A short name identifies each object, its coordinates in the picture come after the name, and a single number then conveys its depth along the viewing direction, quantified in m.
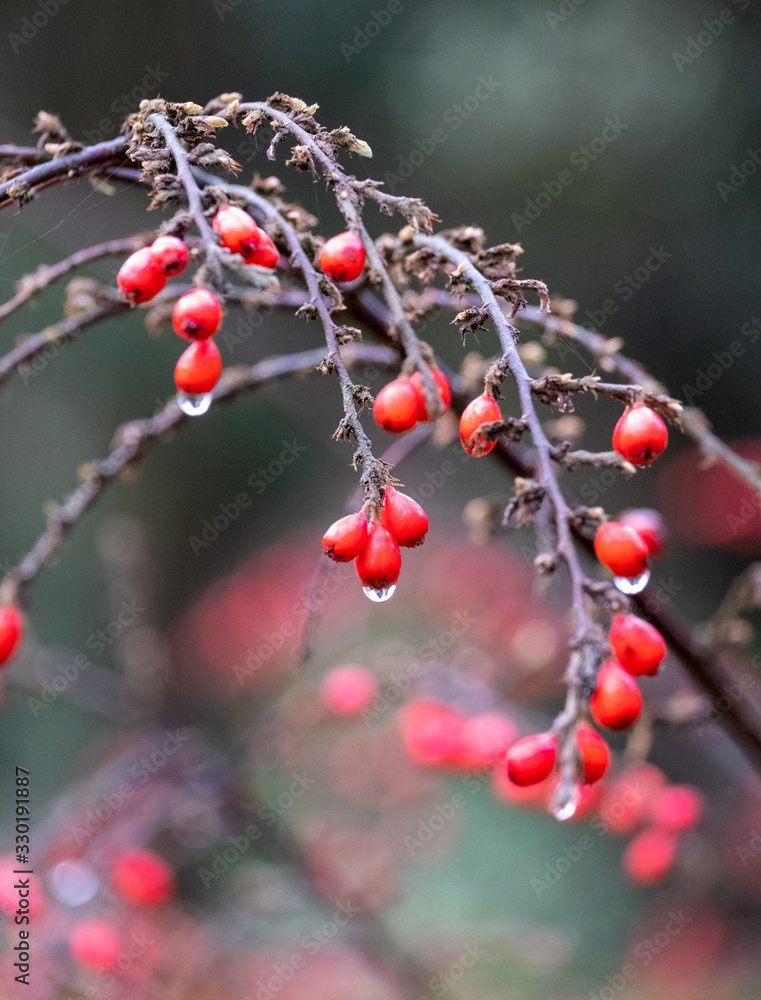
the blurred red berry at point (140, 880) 0.75
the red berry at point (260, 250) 0.39
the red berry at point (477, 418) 0.39
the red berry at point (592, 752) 0.39
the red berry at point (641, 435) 0.39
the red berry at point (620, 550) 0.39
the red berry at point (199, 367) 0.40
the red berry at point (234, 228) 0.39
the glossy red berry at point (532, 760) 0.40
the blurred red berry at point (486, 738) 0.71
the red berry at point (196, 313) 0.39
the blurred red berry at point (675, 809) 0.68
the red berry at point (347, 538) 0.38
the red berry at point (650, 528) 0.46
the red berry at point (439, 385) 0.39
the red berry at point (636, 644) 0.39
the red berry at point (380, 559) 0.39
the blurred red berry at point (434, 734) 0.75
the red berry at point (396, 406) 0.39
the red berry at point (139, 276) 0.39
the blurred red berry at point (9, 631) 0.46
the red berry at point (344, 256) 0.39
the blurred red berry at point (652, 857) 0.68
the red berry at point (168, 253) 0.39
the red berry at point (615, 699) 0.39
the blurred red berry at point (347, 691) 0.76
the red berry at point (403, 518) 0.39
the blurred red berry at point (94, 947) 0.63
